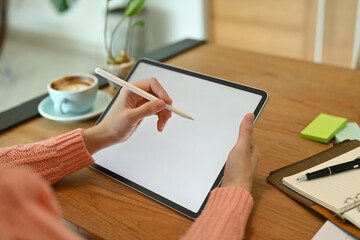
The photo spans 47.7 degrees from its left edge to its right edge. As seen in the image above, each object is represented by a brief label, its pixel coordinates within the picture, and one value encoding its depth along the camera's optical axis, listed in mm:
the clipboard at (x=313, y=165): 672
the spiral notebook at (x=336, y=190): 681
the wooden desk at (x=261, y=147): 699
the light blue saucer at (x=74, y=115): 1042
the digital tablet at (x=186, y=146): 770
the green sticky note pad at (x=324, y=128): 908
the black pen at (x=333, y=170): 765
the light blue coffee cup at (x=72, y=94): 1042
